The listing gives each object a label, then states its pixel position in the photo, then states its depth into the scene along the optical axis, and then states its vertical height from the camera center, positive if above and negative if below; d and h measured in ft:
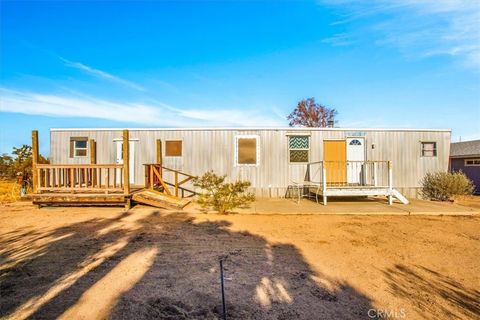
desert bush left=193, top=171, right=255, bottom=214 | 26.32 -3.68
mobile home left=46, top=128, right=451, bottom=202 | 37.04 +1.16
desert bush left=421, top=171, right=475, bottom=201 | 34.33 -3.47
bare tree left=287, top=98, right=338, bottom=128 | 105.40 +18.04
